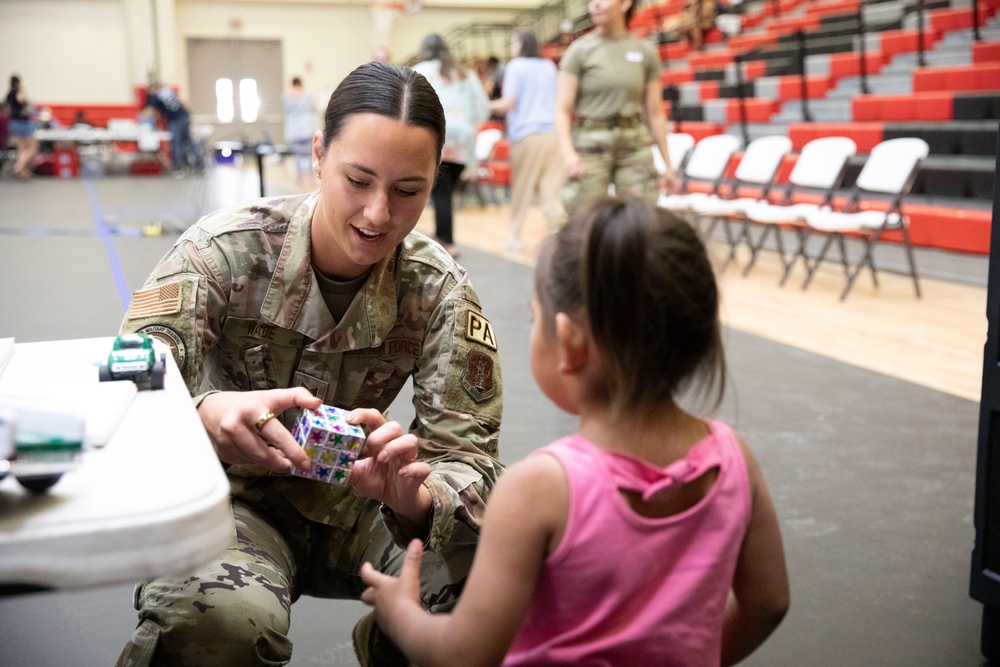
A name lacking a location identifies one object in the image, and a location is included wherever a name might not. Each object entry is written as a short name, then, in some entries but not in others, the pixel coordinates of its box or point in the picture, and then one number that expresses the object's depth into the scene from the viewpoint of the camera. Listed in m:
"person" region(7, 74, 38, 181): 14.12
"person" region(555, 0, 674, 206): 4.69
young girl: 0.95
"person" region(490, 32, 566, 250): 7.32
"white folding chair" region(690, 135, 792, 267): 6.72
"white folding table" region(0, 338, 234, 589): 0.69
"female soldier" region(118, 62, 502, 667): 1.32
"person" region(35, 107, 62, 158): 15.59
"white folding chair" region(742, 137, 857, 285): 6.18
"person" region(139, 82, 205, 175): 15.50
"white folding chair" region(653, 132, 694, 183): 7.74
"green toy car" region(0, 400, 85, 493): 0.71
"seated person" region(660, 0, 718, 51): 14.28
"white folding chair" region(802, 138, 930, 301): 5.73
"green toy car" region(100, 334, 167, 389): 1.03
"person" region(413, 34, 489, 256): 6.94
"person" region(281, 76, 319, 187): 14.00
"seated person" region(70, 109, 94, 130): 16.12
